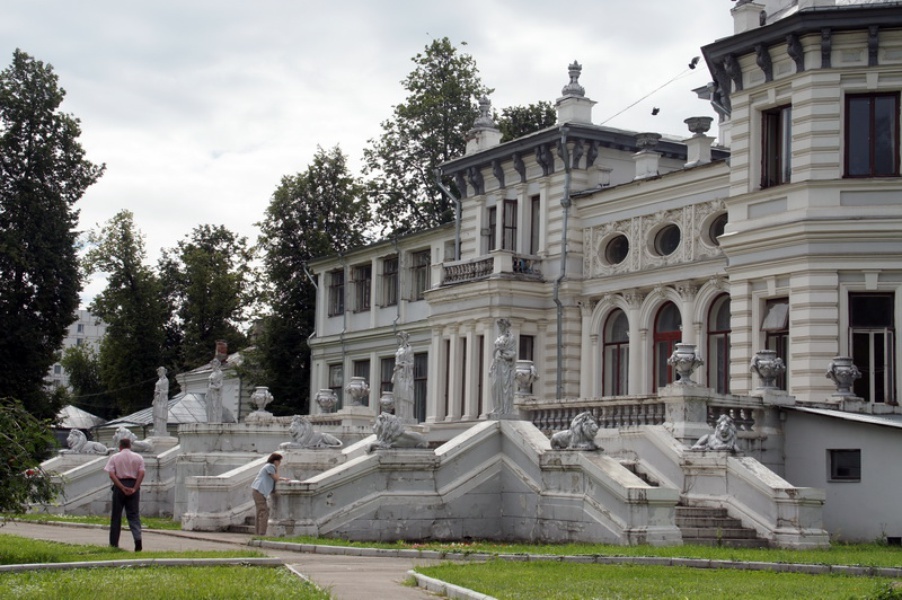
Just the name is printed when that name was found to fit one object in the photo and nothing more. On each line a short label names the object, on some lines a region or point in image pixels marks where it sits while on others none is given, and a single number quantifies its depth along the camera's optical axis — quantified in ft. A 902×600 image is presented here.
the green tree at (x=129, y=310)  231.50
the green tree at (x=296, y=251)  189.57
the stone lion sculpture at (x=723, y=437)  77.97
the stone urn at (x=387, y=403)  117.05
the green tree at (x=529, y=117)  191.83
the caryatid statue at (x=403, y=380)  100.17
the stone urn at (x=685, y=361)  82.23
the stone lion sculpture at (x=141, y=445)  113.39
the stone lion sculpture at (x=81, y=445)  131.54
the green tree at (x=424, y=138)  194.18
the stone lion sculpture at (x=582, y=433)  76.95
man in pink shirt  66.44
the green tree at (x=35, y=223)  159.63
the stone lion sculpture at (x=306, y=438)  94.53
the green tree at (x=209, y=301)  228.84
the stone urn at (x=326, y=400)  122.31
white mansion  88.07
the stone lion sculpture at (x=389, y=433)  80.64
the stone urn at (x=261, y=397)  124.26
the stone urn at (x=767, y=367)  87.92
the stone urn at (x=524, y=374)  95.45
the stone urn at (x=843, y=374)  89.66
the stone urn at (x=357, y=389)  116.57
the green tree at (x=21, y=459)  57.26
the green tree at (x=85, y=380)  319.68
